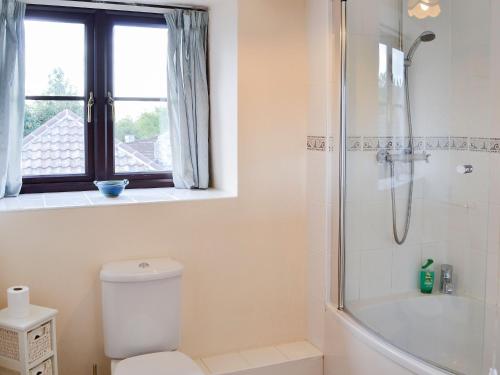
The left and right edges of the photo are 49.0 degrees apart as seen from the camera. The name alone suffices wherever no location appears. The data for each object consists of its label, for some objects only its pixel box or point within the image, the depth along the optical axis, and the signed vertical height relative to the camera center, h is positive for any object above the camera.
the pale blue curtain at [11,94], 2.70 +0.34
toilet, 2.39 -0.66
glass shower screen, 2.55 -0.03
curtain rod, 2.86 +0.84
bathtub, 2.31 -0.80
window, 2.90 +0.34
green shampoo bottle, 2.77 -0.59
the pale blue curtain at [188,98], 3.06 +0.36
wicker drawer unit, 2.11 -0.72
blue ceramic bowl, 2.76 -0.13
